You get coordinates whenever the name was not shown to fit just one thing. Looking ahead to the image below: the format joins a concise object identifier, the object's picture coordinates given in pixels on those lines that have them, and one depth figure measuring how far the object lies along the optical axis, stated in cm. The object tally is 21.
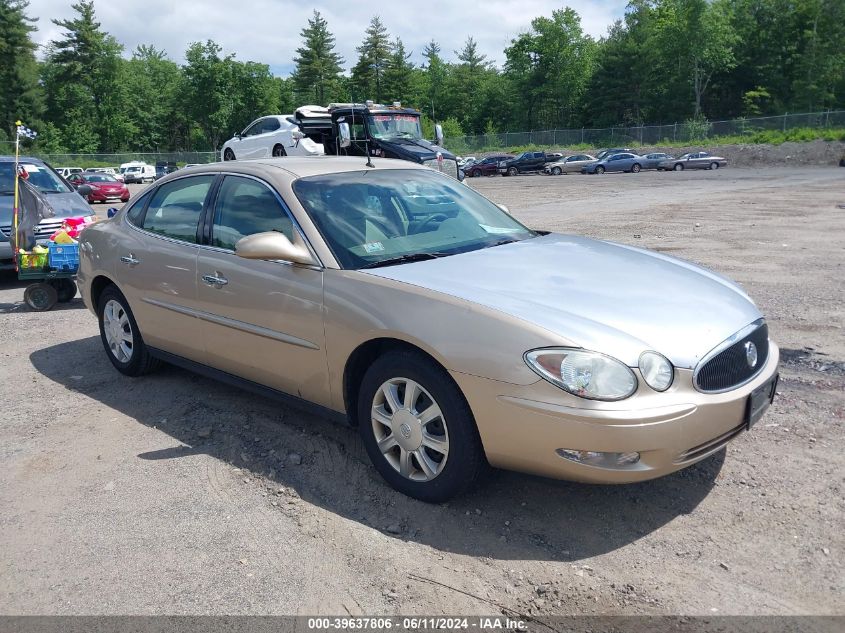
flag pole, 820
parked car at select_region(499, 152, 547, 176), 5266
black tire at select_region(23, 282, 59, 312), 814
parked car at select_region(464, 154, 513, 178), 5238
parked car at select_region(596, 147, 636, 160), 5086
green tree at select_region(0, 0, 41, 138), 7150
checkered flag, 898
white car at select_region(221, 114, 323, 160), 1955
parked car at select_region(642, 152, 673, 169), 4831
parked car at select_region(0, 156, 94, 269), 877
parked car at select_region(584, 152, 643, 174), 4884
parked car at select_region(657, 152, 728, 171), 4719
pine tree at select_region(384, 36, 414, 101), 8362
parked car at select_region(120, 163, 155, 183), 4925
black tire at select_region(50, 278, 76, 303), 838
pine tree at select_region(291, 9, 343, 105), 8069
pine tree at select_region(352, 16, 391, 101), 8362
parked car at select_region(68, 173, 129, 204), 3147
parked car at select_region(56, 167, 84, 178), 4263
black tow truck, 1830
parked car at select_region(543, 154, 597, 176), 5100
